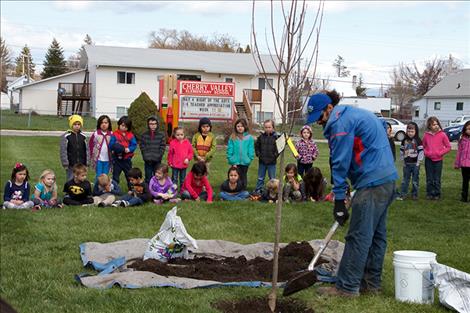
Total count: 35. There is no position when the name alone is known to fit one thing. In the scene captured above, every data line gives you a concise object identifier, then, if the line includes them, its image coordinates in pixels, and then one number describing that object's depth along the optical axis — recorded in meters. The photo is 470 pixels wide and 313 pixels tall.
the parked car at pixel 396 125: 34.66
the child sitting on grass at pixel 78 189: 10.70
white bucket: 5.58
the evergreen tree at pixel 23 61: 93.28
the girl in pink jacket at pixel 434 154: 12.24
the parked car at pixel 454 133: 30.75
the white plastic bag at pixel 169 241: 7.02
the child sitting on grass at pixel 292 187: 11.67
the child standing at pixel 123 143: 11.89
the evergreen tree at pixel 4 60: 82.57
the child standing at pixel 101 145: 11.77
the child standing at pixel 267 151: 12.38
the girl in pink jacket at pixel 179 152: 12.12
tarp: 6.10
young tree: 4.88
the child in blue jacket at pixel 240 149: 12.23
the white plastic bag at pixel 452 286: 5.37
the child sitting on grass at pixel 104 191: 10.87
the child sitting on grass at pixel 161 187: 11.02
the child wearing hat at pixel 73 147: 11.09
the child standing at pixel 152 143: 12.01
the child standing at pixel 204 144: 12.32
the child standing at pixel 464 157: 11.95
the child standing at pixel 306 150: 12.77
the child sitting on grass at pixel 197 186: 11.34
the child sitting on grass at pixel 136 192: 10.80
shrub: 24.95
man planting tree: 5.51
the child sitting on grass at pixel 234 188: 11.73
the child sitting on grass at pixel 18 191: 10.20
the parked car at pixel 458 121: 32.62
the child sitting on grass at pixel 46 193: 10.47
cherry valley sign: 25.05
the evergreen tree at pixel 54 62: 70.94
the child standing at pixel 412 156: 12.33
